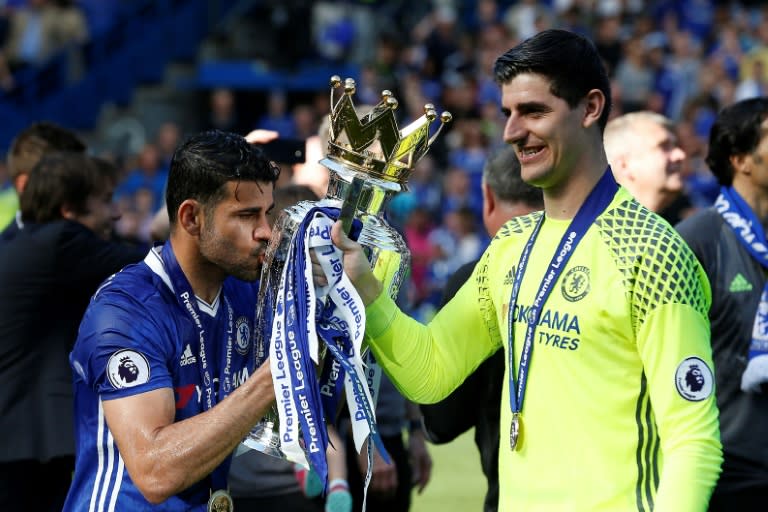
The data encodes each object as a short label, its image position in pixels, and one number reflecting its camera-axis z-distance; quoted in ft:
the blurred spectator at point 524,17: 59.06
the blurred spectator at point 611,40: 53.78
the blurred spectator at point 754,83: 49.88
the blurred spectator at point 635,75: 53.26
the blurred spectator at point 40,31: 58.90
